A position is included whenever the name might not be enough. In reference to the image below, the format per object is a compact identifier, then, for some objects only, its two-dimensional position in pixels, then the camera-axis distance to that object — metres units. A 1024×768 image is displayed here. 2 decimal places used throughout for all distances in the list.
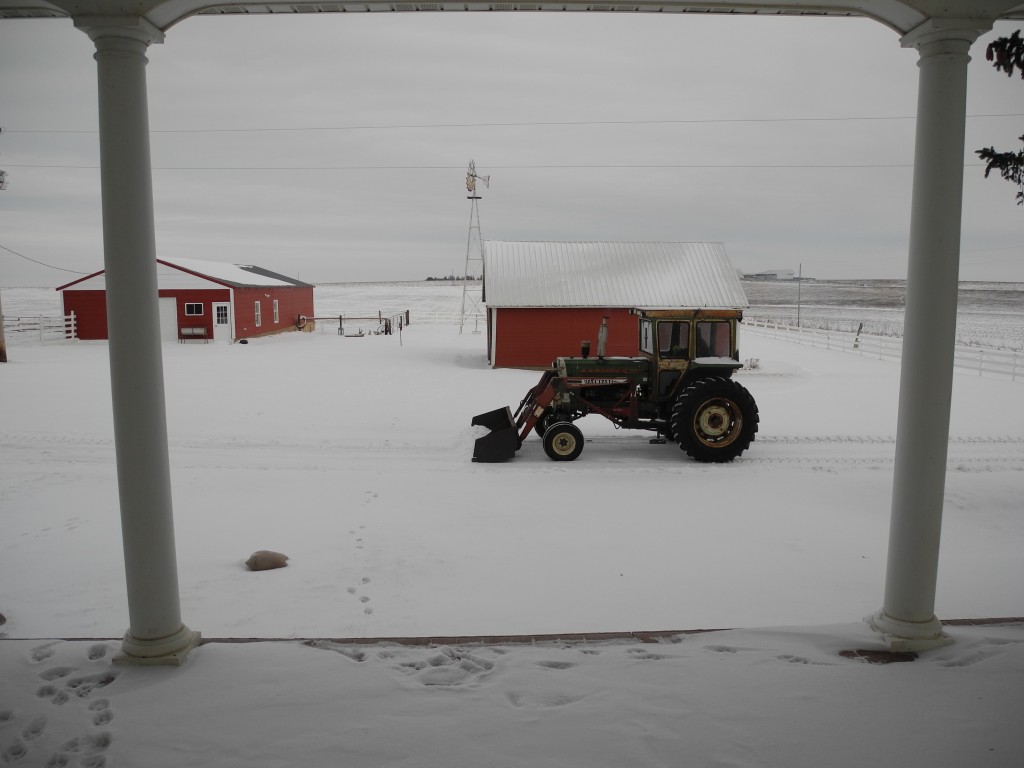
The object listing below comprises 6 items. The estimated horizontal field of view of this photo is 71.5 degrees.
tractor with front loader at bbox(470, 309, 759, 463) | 10.61
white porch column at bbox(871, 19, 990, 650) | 3.58
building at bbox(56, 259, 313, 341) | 28.02
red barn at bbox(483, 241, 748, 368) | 21.88
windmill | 30.09
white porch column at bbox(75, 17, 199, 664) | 3.40
